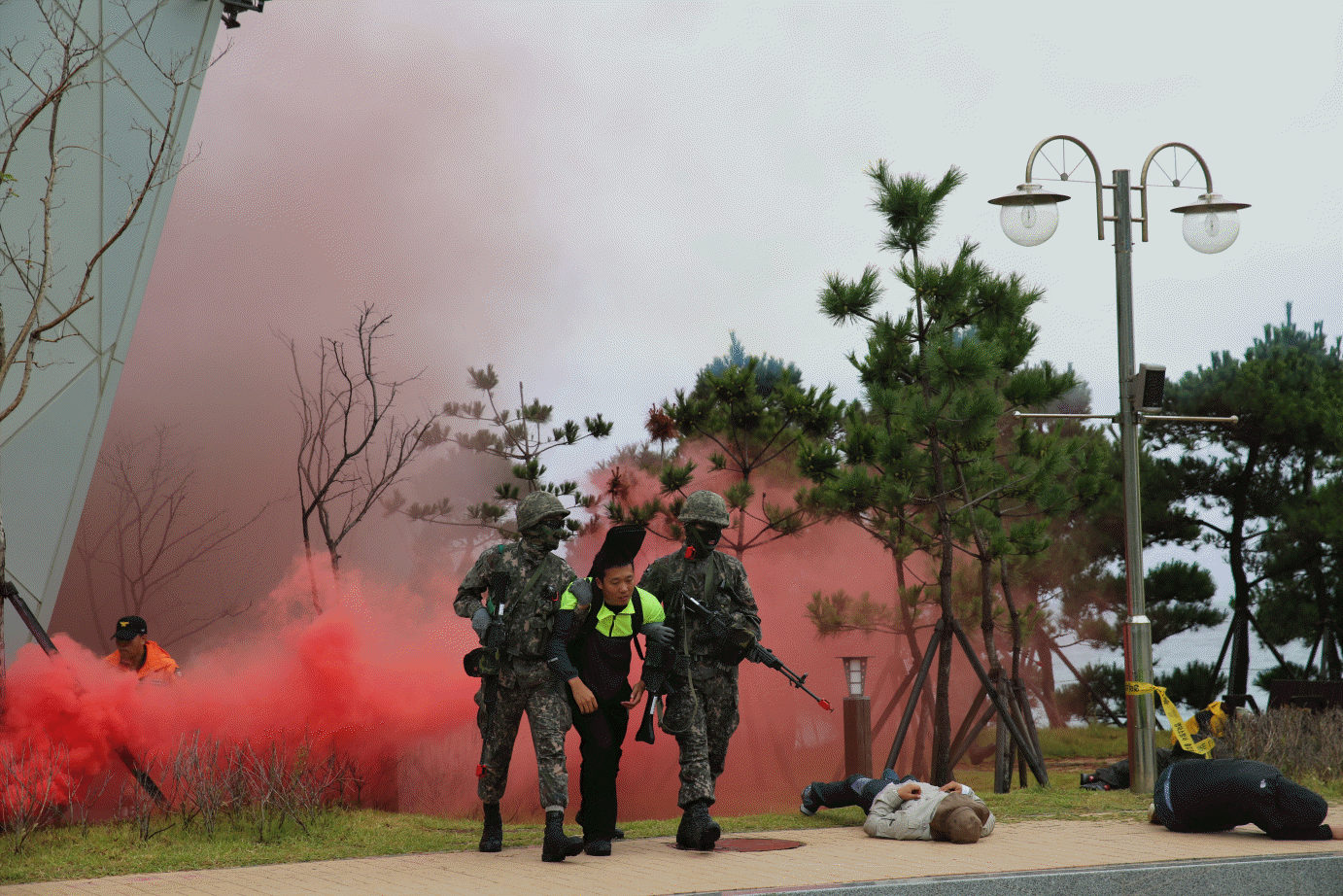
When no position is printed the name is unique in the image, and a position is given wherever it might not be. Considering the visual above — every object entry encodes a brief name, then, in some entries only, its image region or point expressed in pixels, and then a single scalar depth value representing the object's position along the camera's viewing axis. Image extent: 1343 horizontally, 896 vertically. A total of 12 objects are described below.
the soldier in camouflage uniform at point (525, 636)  11.87
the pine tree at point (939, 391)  19.84
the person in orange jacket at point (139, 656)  16.20
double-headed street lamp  16.75
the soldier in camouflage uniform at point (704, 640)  12.26
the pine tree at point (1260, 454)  29.23
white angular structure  19.19
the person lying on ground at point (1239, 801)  12.10
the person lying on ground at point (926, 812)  12.28
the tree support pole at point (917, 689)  19.19
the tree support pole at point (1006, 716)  20.07
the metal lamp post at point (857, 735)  18.45
